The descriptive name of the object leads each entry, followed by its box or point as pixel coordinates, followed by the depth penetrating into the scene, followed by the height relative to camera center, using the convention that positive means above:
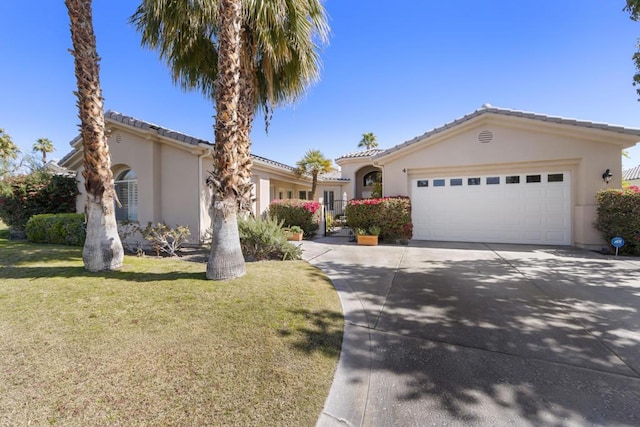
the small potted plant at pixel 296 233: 11.92 -0.85
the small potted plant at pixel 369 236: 10.53 -0.89
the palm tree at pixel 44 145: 38.59 +11.10
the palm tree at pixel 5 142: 20.29 +6.35
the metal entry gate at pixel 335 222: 13.86 -0.47
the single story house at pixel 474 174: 9.20 +1.67
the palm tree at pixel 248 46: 6.75 +5.25
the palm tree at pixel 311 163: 16.73 +3.46
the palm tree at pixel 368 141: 32.50 +9.63
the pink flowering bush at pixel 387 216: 10.89 -0.06
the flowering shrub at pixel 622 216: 7.85 -0.09
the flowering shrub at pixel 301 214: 12.94 +0.06
